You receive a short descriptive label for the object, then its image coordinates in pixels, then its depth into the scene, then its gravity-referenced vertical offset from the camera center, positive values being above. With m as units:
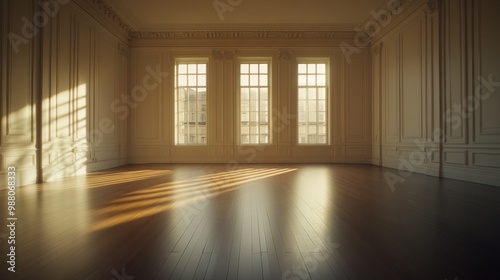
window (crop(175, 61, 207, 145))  10.27 +1.25
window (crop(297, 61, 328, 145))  10.29 +1.17
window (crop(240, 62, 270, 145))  10.34 +1.21
